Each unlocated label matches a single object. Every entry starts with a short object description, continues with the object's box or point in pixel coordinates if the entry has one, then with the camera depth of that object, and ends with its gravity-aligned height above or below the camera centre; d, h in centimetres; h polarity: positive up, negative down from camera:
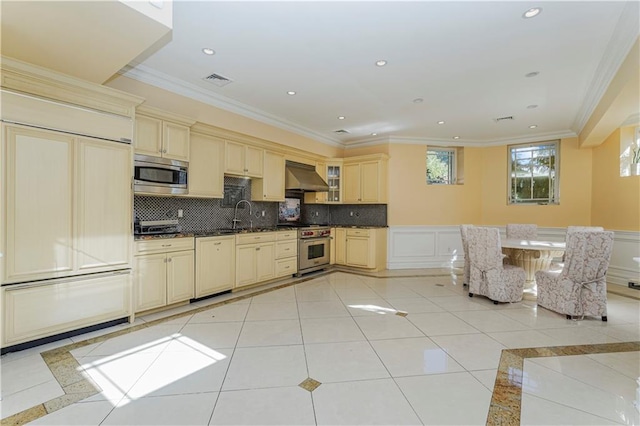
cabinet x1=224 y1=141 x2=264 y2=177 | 440 +76
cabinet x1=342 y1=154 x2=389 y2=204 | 611 +64
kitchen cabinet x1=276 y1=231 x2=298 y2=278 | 502 -77
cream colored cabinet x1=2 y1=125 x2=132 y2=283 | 242 +2
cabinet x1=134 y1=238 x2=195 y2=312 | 324 -75
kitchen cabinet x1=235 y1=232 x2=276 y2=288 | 437 -76
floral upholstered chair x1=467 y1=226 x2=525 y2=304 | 390 -83
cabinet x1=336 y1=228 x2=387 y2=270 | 587 -77
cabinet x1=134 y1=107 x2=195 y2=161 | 330 +87
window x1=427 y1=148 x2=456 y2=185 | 665 +100
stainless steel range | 545 -75
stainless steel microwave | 329 +38
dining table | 423 -80
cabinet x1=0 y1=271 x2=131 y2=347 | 242 -89
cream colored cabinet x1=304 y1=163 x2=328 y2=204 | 630 +30
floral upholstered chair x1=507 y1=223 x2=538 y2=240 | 514 -36
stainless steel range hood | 543 +57
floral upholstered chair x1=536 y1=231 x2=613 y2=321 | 319 -71
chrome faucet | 486 -11
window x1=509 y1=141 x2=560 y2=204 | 604 +80
